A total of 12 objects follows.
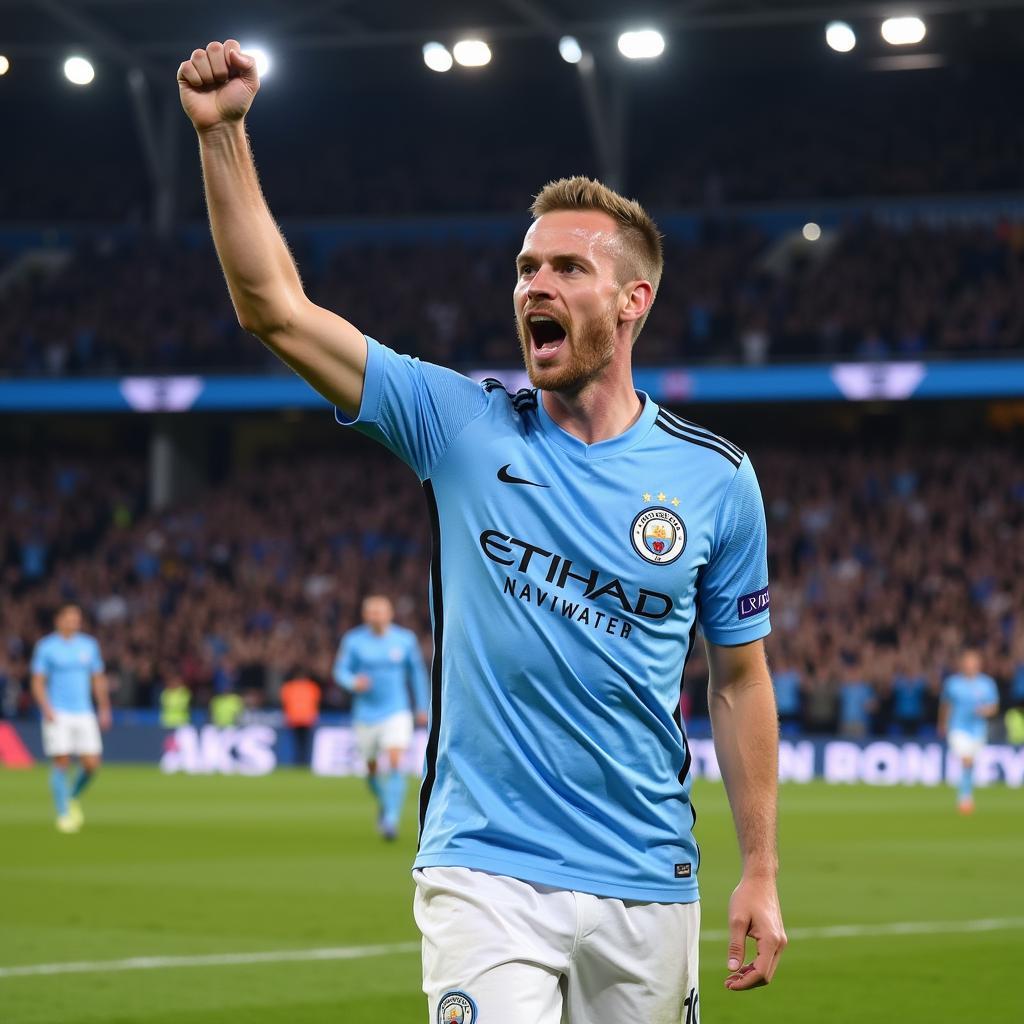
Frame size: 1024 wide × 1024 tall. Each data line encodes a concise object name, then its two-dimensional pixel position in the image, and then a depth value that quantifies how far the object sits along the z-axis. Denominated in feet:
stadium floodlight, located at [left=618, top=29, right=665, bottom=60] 114.62
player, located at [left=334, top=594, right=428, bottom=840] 58.23
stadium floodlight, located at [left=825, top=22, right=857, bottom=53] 115.14
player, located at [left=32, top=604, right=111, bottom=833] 63.52
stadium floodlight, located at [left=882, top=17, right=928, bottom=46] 111.24
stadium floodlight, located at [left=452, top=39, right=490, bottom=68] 119.24
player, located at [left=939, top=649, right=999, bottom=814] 76.33
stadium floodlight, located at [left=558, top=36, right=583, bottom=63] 120.78
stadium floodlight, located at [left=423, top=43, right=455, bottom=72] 122.52
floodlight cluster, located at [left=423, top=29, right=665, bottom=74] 114.93
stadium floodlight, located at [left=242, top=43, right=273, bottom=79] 120.04
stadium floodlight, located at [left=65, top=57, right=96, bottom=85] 127.03
